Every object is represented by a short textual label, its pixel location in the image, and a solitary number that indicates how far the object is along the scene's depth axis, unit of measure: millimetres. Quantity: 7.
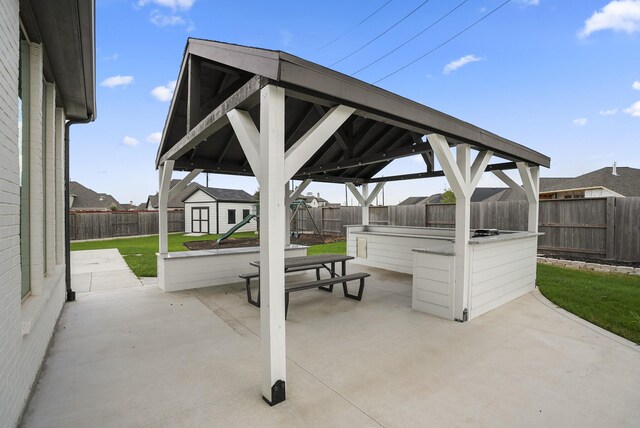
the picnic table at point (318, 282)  4114
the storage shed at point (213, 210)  19391
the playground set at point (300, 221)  17375
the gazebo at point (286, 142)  2205
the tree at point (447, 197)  30695
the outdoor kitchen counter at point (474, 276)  4039
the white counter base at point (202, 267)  5430
